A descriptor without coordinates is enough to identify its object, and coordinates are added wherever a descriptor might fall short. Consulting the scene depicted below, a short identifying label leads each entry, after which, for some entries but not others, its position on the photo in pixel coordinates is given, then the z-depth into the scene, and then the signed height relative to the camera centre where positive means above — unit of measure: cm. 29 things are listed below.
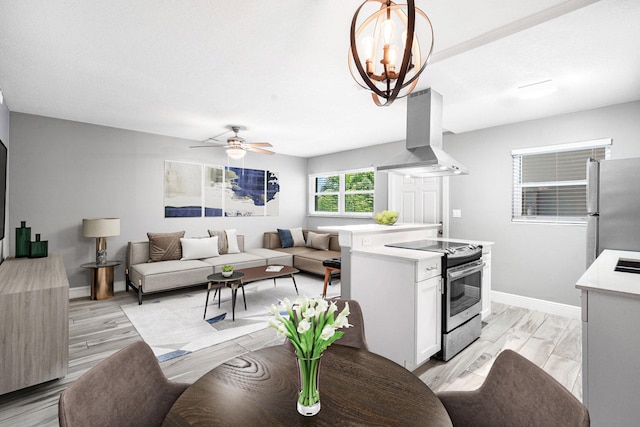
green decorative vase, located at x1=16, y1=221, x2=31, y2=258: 336 -39
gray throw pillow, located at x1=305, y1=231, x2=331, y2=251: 606 -70
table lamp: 407 -33
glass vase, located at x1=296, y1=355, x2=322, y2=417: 89 -54
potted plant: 365 -79
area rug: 291 -131
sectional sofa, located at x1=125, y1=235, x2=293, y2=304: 403 -91
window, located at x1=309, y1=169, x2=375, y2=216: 612 +32
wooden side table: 418 -104
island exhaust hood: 301 +73
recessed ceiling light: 291 +119
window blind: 367 +34
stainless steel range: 255 -80
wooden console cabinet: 198 -86
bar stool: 398 -81
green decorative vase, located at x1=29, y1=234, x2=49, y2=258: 336 -48
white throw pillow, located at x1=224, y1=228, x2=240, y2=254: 554 -66
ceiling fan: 450 +92
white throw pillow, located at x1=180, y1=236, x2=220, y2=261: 486 -69
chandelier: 119 +76
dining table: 87 -63
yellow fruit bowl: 346 -13
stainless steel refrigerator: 257 +1
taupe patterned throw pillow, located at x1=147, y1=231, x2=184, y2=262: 468 -64
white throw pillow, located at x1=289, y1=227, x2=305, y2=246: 646 -65
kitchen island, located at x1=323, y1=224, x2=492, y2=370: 234 -74
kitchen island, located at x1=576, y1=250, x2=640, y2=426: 127 -64
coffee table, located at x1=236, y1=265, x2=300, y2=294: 384 -90
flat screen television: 287 +26
